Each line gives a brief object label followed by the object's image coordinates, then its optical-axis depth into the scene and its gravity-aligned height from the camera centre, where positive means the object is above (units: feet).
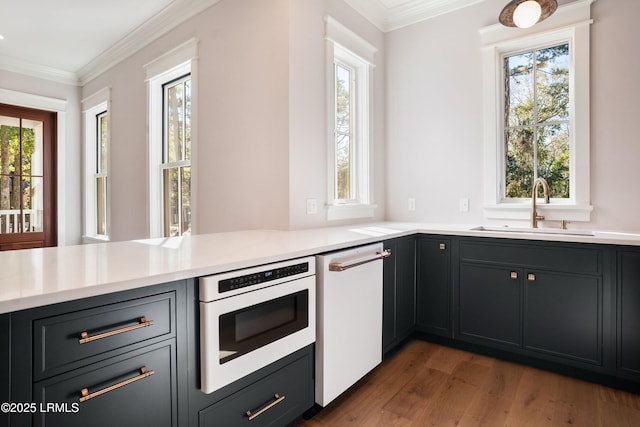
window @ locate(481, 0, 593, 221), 8.04 +2.42
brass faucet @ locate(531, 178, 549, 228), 8.16 +0.27
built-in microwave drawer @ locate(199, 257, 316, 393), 3.93 -1.40
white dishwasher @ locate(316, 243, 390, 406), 5.45 -1.87
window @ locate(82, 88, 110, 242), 15.99 +1.92
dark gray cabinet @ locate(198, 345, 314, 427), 4.20 -2.50
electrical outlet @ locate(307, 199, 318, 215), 8.30 +0.12
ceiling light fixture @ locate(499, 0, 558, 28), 6.24 +3.69
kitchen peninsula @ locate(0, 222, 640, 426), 2.97 -1.29
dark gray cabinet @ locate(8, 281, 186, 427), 2.84 -1.36
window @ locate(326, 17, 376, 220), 9.64 +2.49
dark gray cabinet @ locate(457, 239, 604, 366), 6.54 -1.83
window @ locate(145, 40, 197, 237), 11.27 +2.33
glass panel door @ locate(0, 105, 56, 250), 14.56 +1.64
